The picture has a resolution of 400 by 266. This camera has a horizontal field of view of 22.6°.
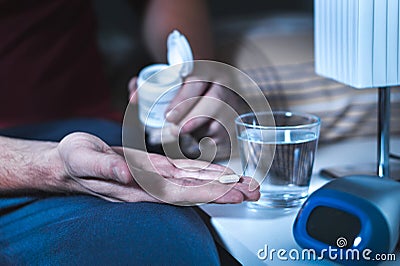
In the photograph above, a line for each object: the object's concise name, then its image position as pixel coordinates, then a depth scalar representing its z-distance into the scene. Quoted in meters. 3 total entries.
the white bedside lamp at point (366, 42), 0.91
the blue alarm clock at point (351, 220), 0.82
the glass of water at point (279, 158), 0.94
